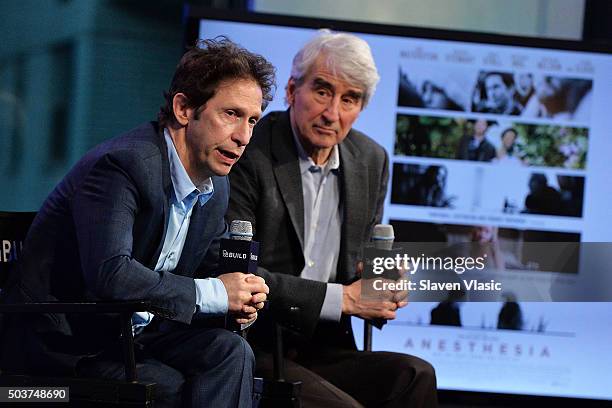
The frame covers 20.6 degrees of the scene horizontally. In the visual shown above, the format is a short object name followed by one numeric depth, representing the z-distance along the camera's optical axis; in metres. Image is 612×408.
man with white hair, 5.76
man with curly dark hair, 4.56
